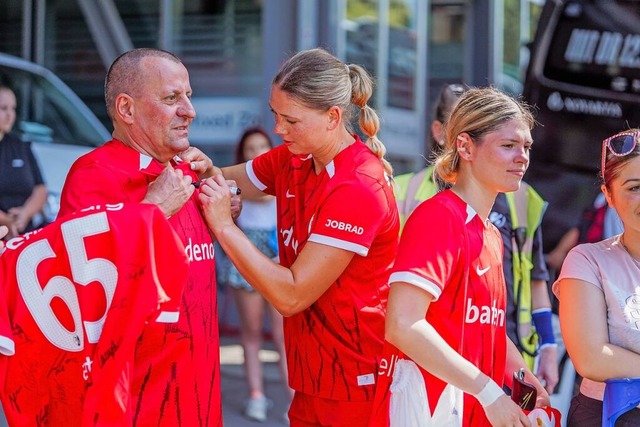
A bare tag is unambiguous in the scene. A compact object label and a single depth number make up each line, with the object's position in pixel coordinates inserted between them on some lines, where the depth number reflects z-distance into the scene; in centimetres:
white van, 1481
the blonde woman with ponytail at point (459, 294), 550
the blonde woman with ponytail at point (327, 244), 632
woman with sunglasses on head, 610
